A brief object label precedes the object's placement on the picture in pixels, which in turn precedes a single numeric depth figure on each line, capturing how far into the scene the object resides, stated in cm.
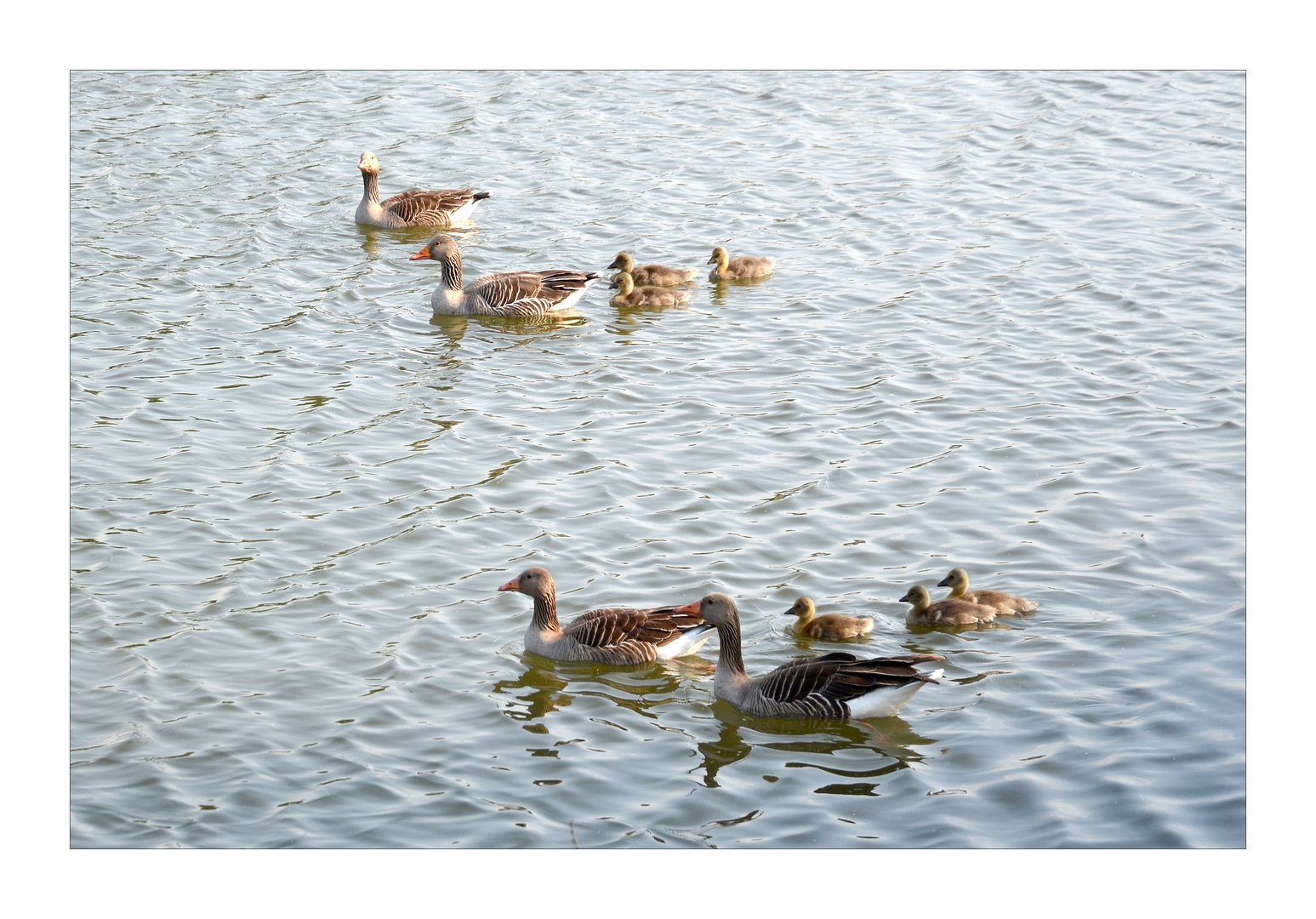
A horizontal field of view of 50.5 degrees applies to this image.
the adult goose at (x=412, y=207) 2094
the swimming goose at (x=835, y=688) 995
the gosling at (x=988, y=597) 1132
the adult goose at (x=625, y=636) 1090
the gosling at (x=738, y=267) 1902
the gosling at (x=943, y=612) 1112
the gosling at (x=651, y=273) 1847
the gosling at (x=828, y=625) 1102
